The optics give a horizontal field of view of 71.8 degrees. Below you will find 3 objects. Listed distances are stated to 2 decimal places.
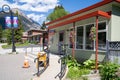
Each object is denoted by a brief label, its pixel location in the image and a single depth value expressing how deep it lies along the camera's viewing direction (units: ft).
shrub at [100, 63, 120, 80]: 12.65
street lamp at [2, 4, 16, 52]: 36.48
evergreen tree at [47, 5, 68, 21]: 91.14
